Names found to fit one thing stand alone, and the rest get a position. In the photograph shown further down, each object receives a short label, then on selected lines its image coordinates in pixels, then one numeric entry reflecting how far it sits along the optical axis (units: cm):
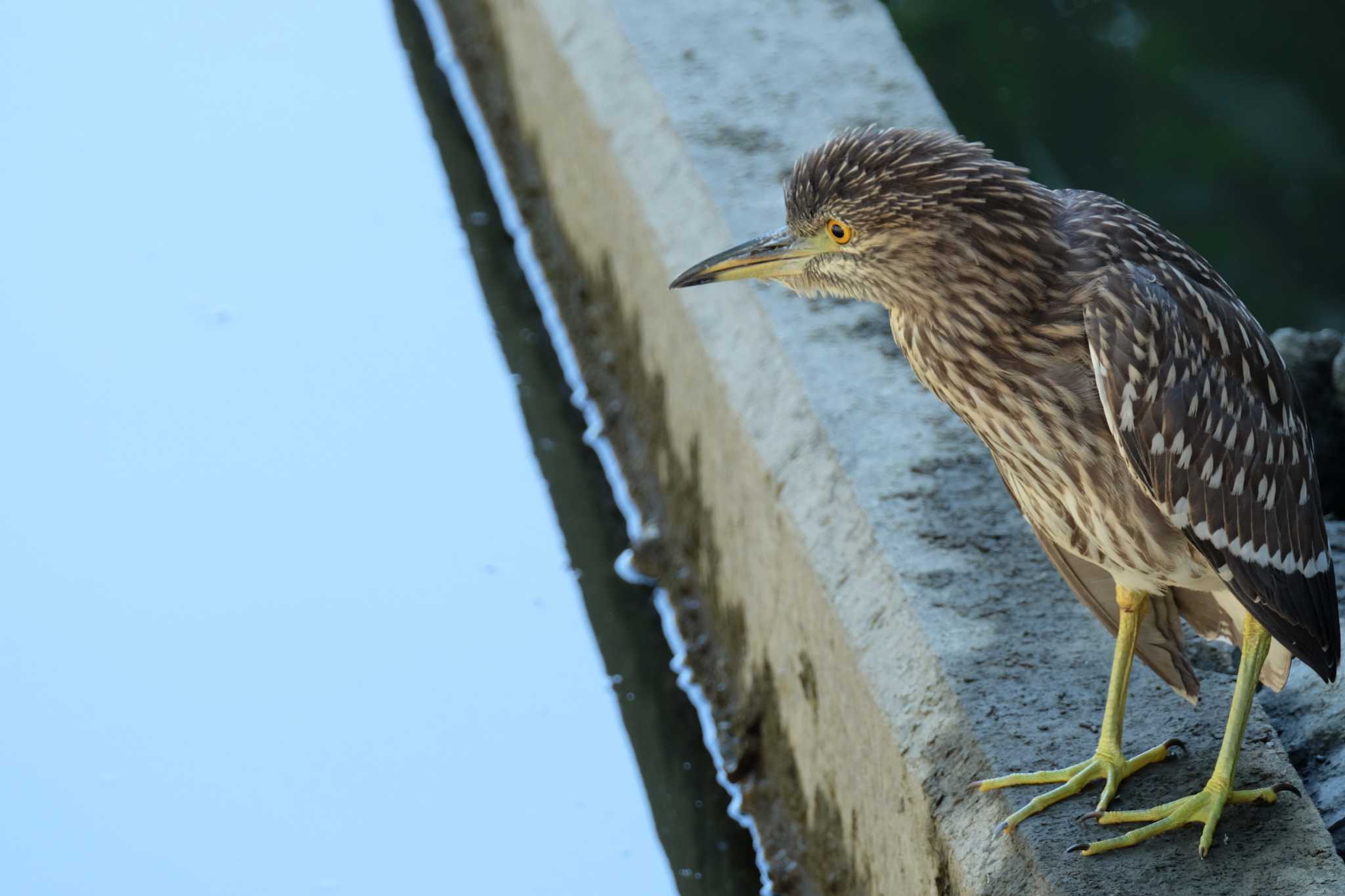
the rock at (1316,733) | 514
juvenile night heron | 446
